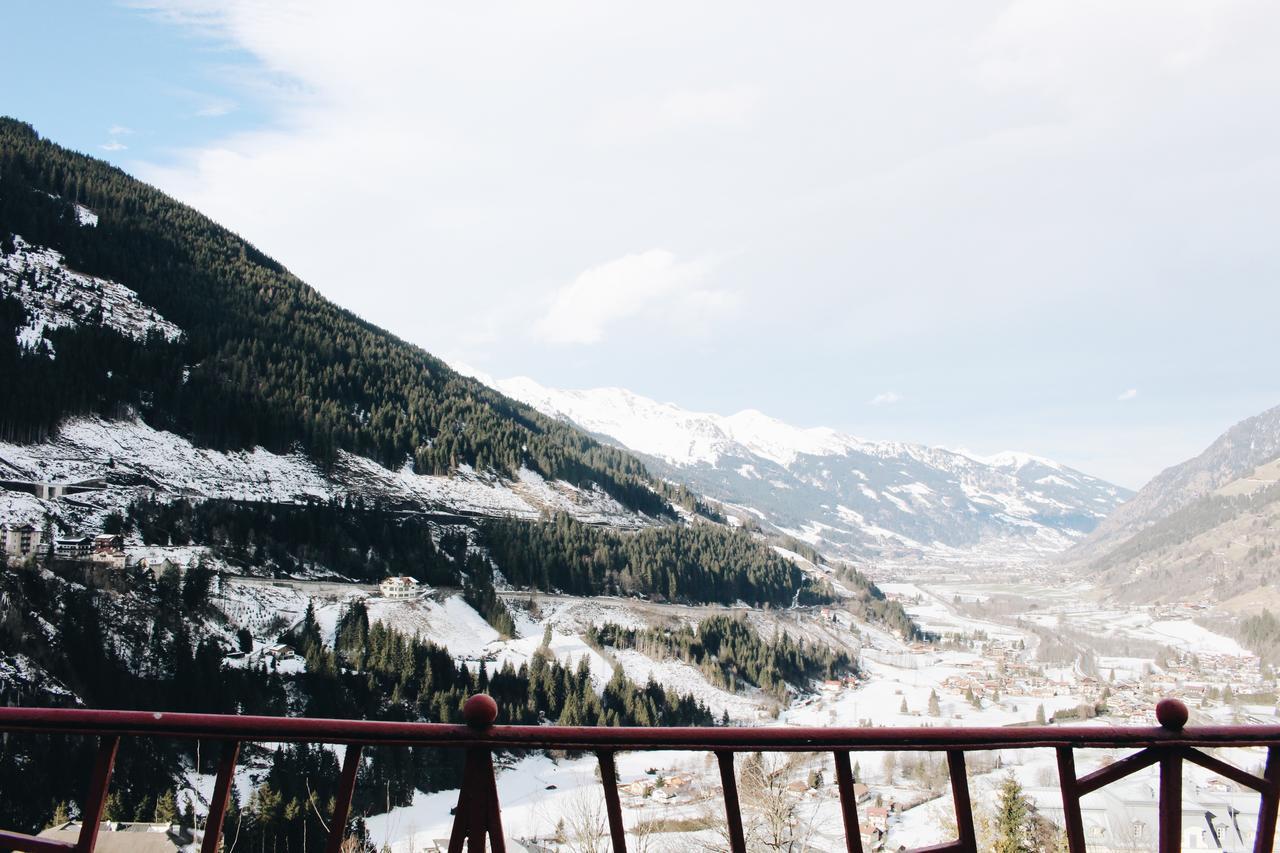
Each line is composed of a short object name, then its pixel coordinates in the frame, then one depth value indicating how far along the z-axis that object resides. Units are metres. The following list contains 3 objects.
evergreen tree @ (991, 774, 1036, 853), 17.26
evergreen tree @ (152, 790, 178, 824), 21.94
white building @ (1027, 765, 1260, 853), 22.66
